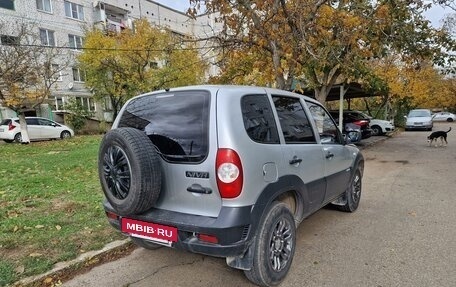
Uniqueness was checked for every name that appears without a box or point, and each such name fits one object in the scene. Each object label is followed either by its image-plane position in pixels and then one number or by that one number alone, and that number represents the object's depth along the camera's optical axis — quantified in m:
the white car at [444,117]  39.38
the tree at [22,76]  14.49
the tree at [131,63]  21.39
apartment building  23.60
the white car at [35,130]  16.80
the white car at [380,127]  19.45
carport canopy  14.09
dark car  15.60
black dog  13.19
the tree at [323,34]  8.84
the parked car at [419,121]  22.39
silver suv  2.54
